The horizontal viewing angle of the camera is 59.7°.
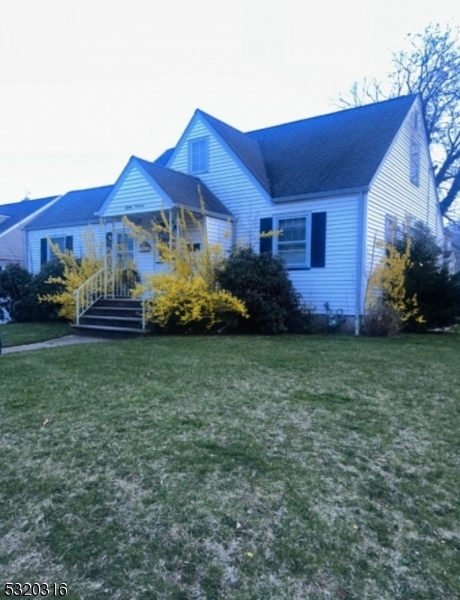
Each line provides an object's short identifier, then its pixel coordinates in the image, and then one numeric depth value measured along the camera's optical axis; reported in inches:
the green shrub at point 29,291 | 536.7
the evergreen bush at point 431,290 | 412.7
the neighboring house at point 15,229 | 1035.7
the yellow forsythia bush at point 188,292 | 363.9
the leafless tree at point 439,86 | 793.6
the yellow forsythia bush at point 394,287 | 426.3
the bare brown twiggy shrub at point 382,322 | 396.5
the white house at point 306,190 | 429.4
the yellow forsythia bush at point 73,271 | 455.1
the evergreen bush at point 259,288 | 383.9
